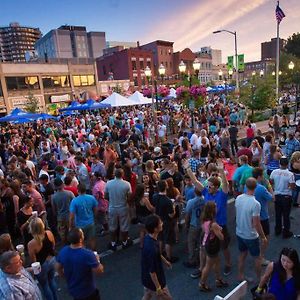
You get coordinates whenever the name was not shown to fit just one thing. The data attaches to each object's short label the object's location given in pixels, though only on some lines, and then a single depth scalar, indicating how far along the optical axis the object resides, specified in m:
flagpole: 24.39
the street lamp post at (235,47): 25.59
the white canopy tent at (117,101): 20.42
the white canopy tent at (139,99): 22.35
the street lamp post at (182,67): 17.23
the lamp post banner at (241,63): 28.98
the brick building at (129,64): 63.69
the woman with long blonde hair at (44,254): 4.34
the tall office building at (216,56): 119.97
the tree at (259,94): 22.75
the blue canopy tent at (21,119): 18.52
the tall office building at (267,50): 149.38
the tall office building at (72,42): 98.50
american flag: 22.59
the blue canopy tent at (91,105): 20.96
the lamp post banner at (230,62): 32.05
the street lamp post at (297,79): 30.20
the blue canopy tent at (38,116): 18.70
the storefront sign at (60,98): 47.84
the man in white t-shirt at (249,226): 4.82
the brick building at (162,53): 71.00
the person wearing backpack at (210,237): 4.68
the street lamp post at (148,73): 18.27
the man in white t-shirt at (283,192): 6.28
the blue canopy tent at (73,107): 23.03
